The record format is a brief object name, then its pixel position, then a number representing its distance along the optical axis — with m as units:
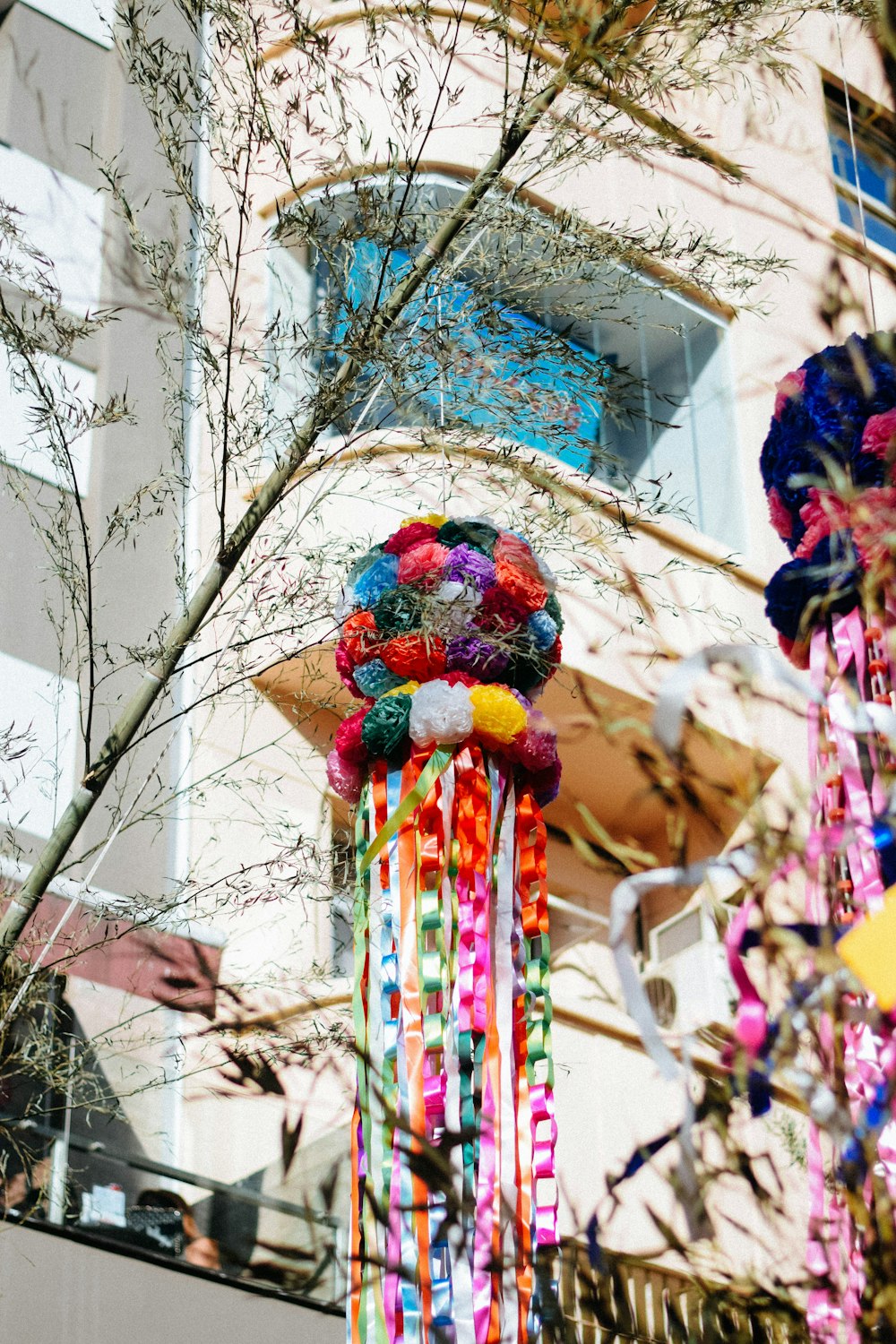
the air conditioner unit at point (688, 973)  8.17
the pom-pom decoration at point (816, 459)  4.13
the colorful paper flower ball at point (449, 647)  4.75
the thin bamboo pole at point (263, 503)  4.00
